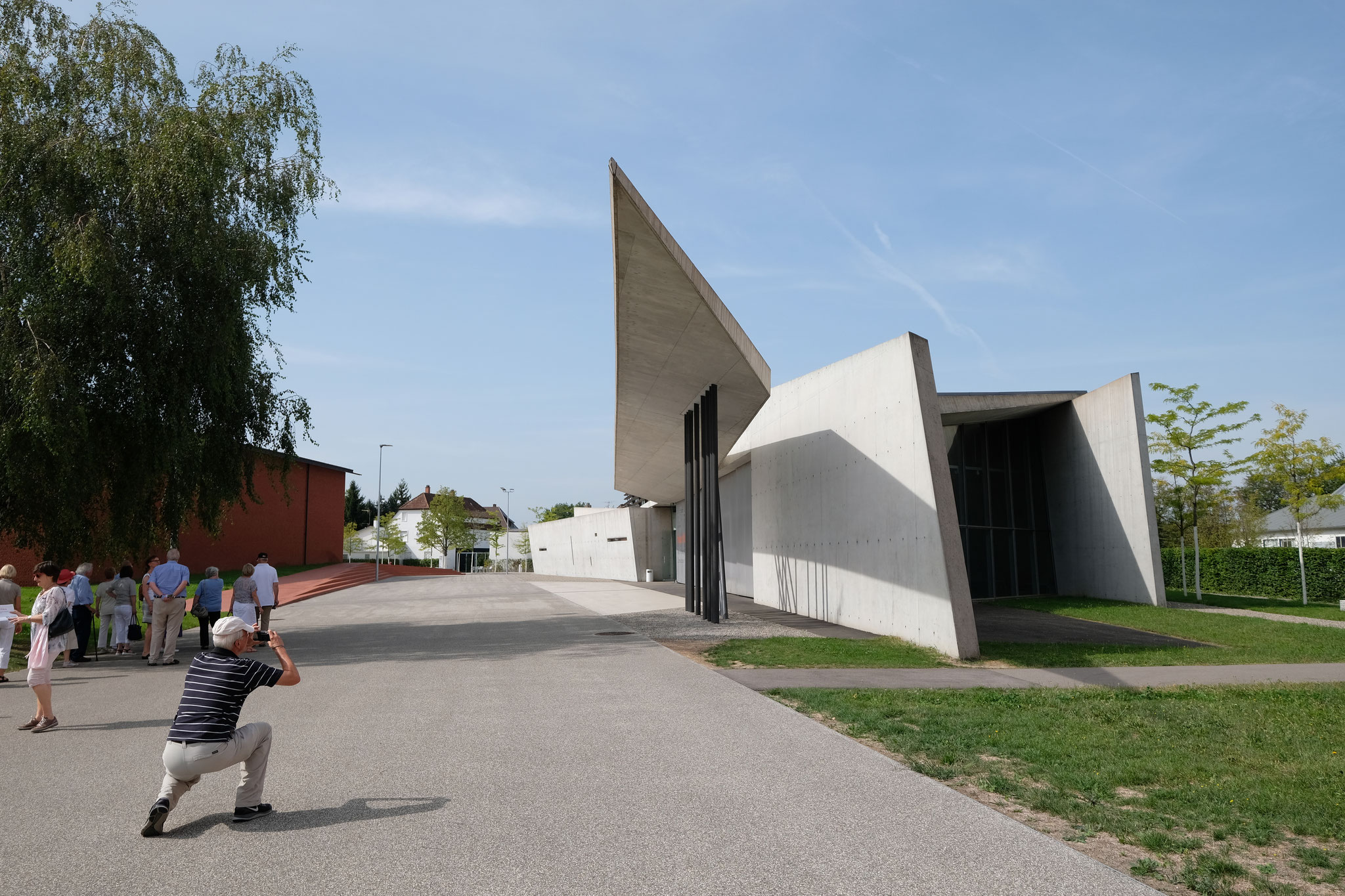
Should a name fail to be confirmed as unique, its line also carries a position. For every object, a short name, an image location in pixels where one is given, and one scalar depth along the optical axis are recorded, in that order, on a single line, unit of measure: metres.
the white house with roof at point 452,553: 88.43
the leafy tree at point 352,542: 82.88
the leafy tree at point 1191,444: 25.81
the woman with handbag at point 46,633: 8.12
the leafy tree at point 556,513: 100.12
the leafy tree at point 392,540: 75.75
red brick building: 40.84
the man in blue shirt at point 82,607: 13.45
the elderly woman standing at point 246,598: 14.46
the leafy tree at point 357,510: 98.81
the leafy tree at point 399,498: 119.62
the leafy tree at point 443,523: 77.69
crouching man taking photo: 4.99
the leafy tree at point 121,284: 12.52
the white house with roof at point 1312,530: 51.44
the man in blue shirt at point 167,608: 13.05
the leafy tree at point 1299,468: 24.45
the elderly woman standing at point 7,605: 10.23
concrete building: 14.35
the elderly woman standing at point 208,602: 14.20
